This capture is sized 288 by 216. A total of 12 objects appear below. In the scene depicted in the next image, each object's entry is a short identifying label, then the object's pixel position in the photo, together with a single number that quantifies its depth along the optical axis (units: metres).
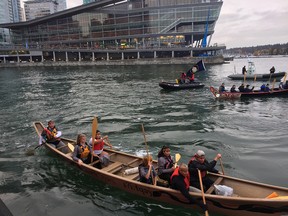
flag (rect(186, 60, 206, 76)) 30.91
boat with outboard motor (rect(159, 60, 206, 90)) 30.53
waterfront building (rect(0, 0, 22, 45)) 123.91
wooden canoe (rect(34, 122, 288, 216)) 6.46
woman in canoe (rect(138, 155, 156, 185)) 8.13
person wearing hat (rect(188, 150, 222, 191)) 7.80
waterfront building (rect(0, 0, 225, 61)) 89.50
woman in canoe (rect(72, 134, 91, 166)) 10.16
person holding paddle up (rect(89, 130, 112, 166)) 10.13
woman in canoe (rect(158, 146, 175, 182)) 8.45
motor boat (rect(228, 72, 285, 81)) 41.03
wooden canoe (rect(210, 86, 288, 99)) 24.77
